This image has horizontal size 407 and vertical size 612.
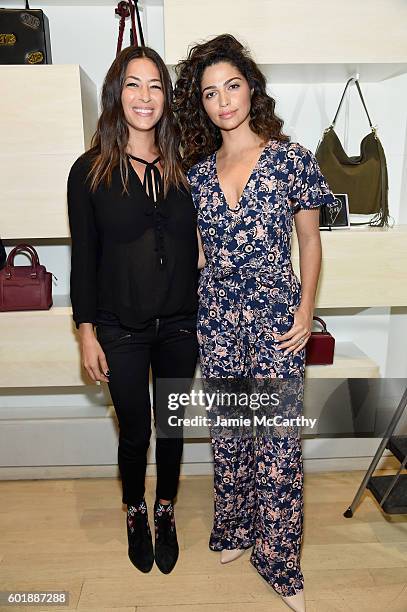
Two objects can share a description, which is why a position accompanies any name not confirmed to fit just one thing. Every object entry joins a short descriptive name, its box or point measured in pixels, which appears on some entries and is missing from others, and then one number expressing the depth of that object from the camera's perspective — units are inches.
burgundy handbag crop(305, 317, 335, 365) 101.0
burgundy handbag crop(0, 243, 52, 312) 92.9
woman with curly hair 66.4
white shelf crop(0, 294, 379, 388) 93.0
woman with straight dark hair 66.7
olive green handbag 95.4
